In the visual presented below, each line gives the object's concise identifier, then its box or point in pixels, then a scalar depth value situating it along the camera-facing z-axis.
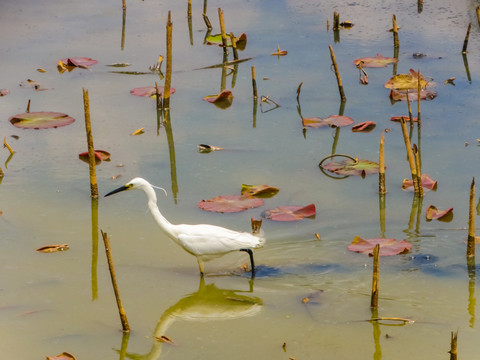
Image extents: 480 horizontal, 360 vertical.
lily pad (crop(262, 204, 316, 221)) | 14.87
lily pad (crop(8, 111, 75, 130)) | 18.91
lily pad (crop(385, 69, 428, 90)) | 20.58
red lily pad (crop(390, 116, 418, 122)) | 18.83
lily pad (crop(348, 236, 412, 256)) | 13.59
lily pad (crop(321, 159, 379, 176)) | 16.64
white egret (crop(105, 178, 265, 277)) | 13.12
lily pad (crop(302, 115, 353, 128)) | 18.91
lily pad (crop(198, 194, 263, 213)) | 15.16
